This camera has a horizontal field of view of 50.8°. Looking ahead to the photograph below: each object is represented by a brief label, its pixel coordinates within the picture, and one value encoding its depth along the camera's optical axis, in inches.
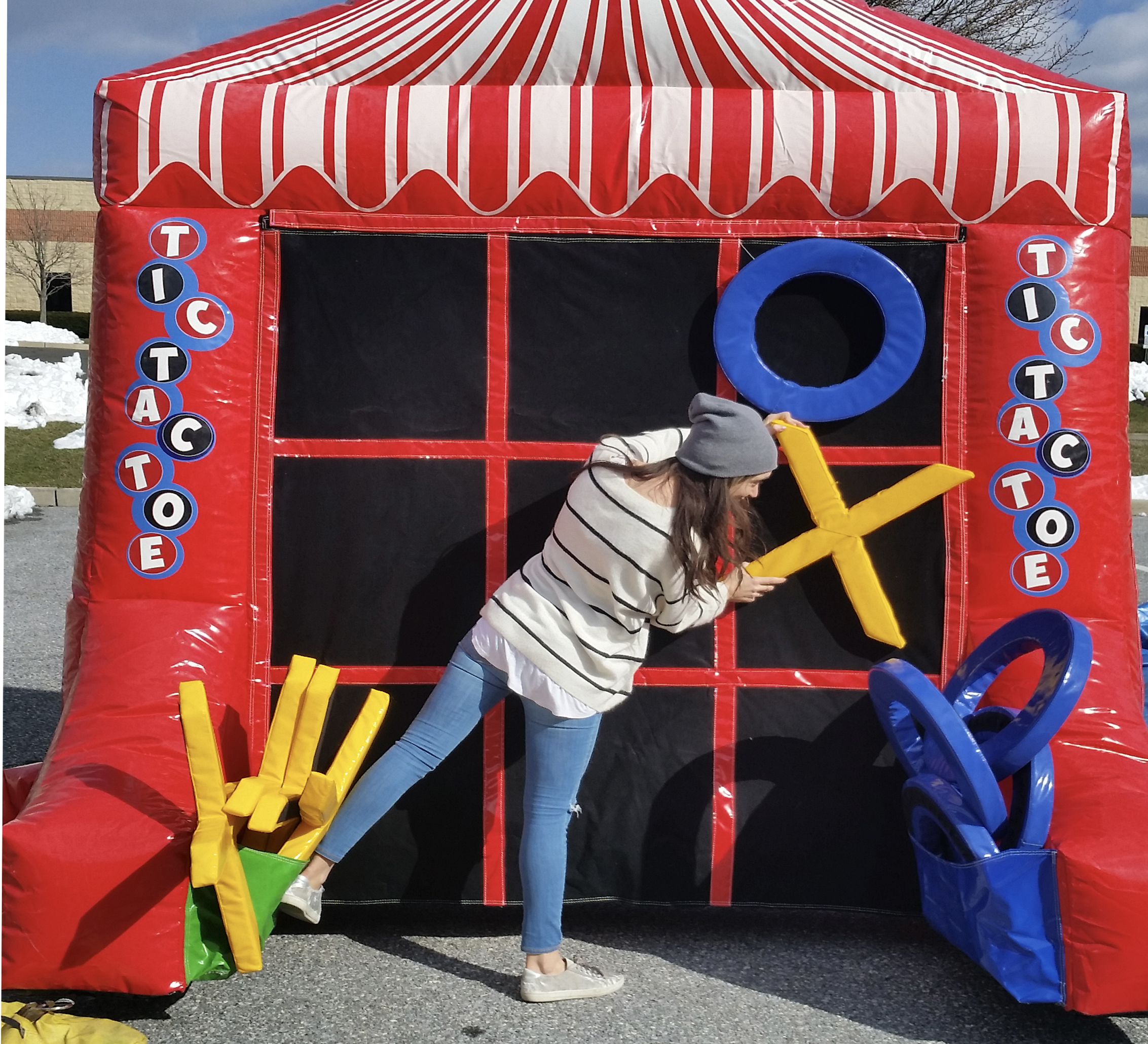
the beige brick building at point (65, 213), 1312.7
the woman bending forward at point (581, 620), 109.2
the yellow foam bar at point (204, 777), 109.3
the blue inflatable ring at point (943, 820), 112.8
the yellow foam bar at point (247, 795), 111.3
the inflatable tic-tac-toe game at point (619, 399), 129.9
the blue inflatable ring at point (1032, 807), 112.3
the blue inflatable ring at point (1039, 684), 109.7
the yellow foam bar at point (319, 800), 116.3
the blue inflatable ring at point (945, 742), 110.9
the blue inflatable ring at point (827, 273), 130.0
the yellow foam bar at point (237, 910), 111.3
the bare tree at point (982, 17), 471.5
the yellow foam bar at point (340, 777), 117.3
